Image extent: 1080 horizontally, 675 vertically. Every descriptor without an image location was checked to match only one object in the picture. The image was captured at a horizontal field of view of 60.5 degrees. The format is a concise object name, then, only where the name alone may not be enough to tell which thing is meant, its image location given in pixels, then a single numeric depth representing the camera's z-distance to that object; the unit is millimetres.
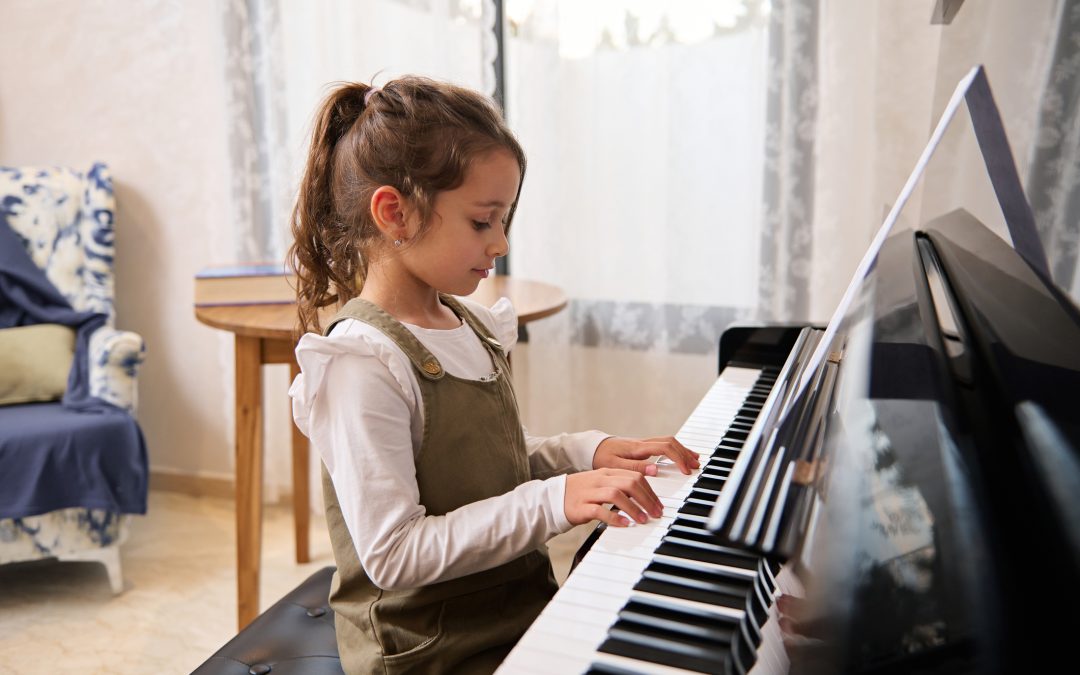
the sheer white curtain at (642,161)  2195
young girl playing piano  953
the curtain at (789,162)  2072
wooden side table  1805
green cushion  2367
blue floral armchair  2121
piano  495
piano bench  1116
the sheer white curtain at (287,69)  2400
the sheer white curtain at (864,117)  1994
